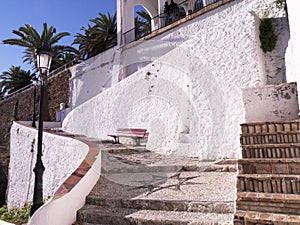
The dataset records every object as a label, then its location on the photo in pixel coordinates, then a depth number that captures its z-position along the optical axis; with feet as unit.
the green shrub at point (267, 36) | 16.76
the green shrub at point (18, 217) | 12.55
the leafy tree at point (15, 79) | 63.10
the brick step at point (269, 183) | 6.80
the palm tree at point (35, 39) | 53.93
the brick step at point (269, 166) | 7.16
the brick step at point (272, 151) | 7.61
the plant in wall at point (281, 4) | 17.80
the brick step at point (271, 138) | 8.05
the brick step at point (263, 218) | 6.11
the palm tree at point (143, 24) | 46.16
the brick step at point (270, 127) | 8.36
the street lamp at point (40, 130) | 11.80
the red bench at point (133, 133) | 22.68
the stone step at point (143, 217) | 7.88
